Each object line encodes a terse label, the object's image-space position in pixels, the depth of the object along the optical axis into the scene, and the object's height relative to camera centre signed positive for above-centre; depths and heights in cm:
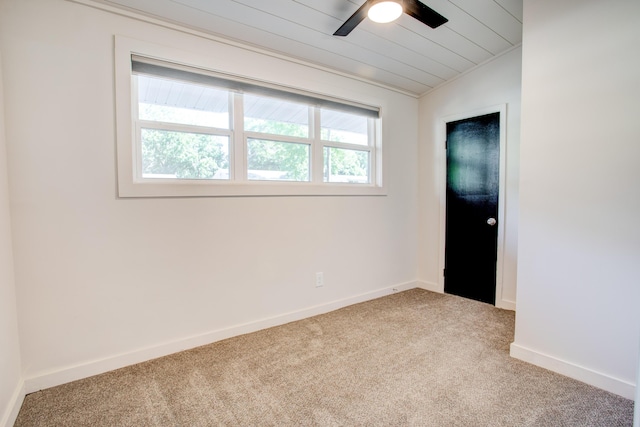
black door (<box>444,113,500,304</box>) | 322 -8
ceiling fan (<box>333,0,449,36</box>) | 181 +119
